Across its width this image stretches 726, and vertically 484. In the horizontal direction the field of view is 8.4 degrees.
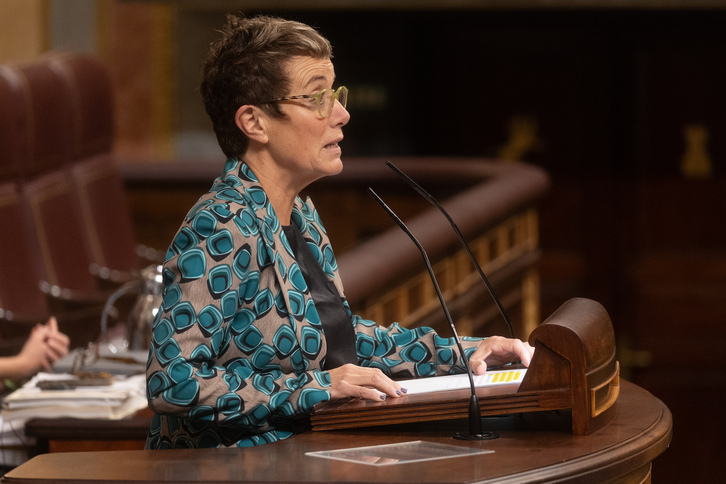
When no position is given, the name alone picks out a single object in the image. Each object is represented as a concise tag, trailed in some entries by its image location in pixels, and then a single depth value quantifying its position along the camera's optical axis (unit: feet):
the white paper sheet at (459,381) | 25.36
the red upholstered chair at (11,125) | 44.96
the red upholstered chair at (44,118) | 47.96
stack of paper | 28.46
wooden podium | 24.82
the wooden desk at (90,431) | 28.24
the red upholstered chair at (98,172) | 54.60
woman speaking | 24.98
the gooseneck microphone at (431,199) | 25.64
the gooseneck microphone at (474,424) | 24.86
